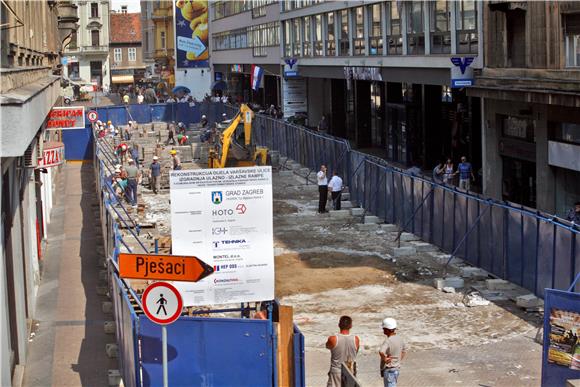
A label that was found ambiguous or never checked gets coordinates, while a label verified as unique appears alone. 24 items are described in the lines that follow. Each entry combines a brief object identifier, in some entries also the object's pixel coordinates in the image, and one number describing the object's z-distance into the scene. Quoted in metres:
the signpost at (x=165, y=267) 10.80
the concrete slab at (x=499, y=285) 21.09
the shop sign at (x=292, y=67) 56.84
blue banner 86.75
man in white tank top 12.80
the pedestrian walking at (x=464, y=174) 33.53
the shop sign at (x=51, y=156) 21.55
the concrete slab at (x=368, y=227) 29.50
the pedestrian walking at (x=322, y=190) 32.25
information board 13.72
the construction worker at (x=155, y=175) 38.41
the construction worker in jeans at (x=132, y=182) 33.88
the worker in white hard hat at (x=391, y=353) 12.87
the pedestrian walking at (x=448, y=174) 34.19
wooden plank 12.73
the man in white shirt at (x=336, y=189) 32.09
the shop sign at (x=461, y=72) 32.12
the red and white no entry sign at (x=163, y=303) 10.87
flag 57.75
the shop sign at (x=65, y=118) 25.31
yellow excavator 43.38
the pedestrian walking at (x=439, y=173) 35.22
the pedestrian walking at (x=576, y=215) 22.32
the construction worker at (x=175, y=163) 39.97
